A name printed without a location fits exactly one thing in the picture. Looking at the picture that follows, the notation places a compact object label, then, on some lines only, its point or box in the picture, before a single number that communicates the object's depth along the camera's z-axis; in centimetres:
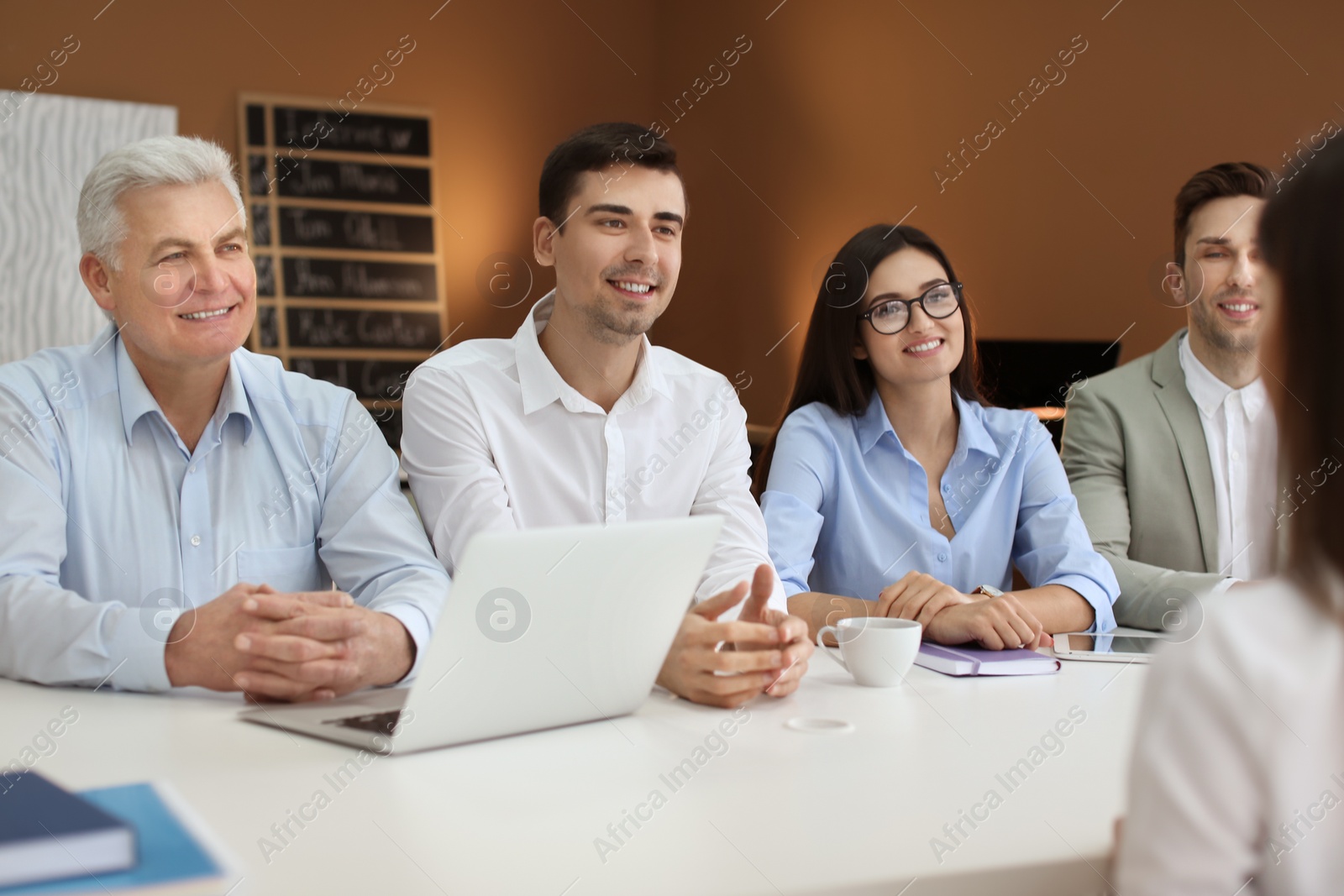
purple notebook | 159
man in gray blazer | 245
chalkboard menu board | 465
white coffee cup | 151
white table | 90
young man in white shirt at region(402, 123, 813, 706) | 202
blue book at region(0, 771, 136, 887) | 79
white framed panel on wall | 418
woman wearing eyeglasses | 230
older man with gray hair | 174
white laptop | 115
